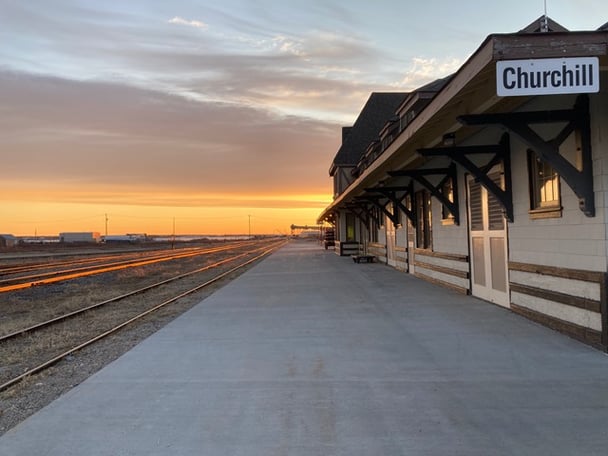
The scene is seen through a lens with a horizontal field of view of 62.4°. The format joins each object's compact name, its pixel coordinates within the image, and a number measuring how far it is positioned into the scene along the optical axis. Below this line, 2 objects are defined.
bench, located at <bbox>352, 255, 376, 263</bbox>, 23.84
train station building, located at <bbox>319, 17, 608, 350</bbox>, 4.53
